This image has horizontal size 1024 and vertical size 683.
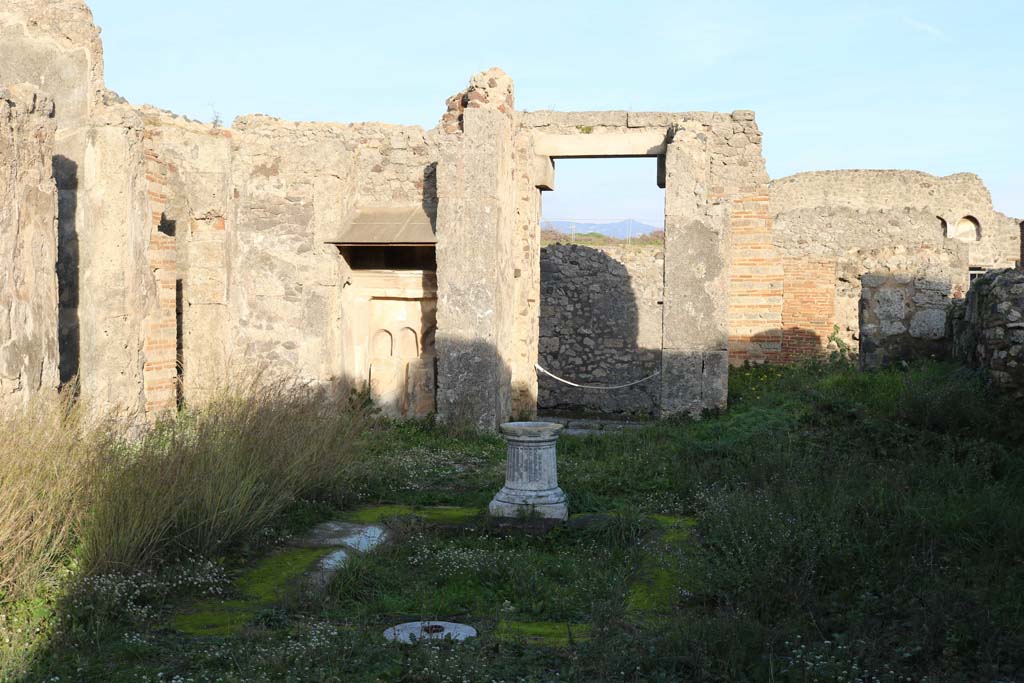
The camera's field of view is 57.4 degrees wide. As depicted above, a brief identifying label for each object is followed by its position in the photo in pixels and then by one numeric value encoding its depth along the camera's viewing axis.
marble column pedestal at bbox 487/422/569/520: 6.79
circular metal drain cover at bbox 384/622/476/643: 4.42
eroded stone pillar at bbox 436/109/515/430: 10.49
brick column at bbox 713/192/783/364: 12.63
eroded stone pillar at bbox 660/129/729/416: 11.38
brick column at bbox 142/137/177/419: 9.35
